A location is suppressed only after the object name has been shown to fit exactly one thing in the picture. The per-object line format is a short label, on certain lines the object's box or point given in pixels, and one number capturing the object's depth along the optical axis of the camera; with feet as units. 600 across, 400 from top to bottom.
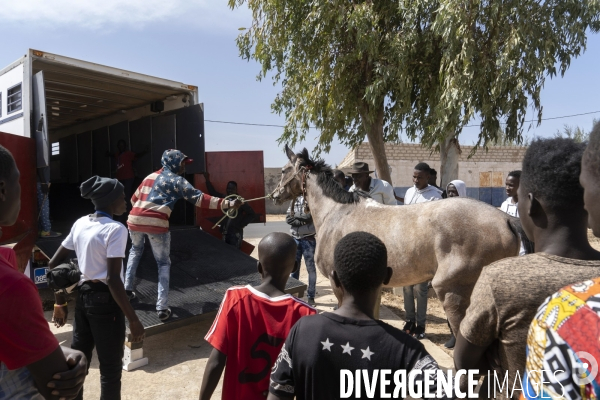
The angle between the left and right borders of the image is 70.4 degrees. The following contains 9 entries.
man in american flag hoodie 14.78
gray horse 12.03
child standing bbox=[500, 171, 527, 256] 15.57
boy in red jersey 5.98
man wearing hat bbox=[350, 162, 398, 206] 19.24
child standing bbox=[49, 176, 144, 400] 8.85
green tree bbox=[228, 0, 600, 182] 25.29
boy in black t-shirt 4.60
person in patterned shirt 2.81
